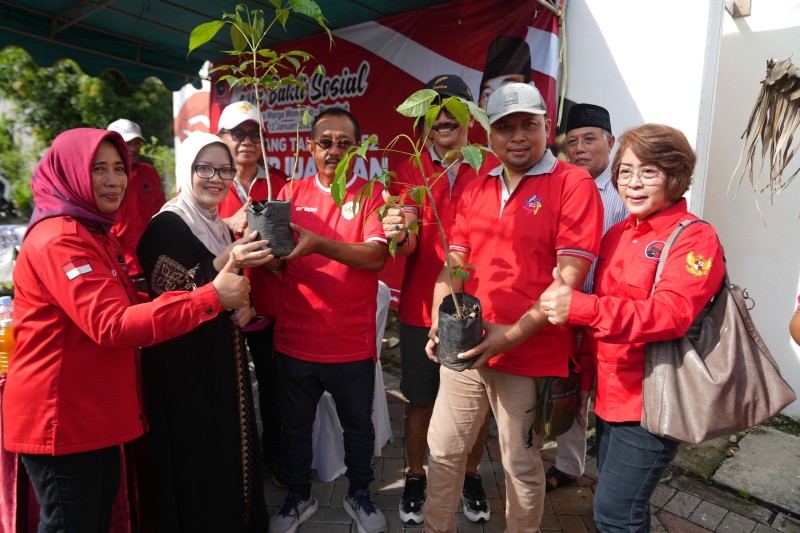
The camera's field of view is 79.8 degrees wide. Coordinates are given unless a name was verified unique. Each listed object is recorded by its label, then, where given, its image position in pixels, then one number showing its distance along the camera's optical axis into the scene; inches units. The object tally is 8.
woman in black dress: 77.5
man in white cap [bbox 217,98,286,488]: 110.4
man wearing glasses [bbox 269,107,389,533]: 90.7
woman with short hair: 62.6
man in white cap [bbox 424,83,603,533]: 72.7
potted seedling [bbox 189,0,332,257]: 65.0
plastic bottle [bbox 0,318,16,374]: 78.9
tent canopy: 173.3
